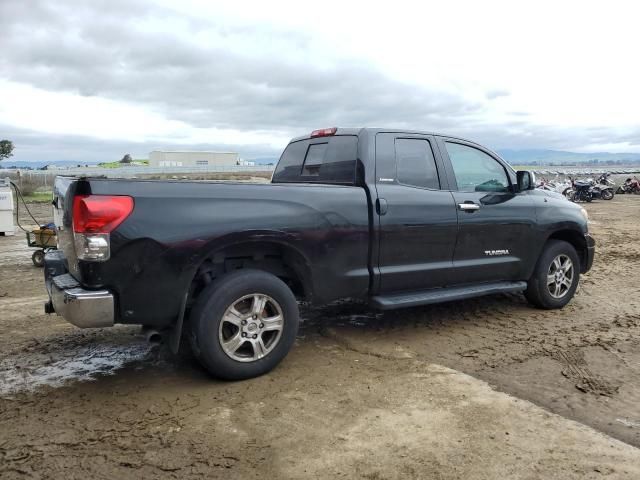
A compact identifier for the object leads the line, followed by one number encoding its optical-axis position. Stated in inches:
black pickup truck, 140.9
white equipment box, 494.9
